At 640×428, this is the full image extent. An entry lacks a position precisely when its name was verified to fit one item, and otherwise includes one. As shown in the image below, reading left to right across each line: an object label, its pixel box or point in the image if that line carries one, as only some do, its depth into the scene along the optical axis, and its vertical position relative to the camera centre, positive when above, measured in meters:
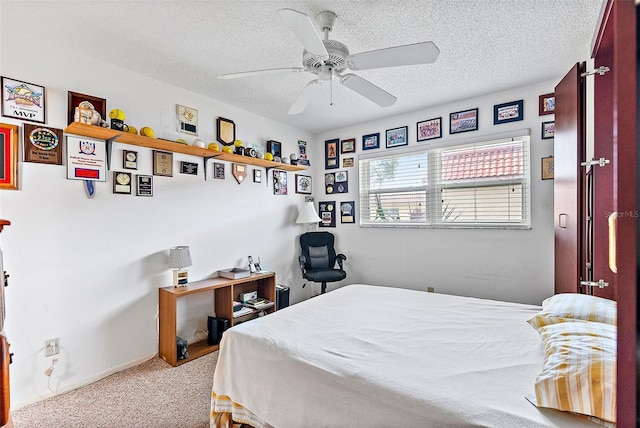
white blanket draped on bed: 1.06 -0.67
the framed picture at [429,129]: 3.56 +1.00
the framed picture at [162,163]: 2.77 +0.47
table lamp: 2.72 -0.44
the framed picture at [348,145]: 4.26 +0.96
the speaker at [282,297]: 3.63 -1.01
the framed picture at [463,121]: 3.33 +1.02
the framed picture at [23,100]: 2.00 +0.78
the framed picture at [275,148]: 3.88 +0.84
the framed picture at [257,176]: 3.71 +0.46
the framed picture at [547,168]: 2.95 +0.43
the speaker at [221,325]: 2.98 -1.10
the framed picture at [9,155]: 1.98 +0.39
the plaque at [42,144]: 2.08 +0.49
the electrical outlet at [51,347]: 2.15 -0.95
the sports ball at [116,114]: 2.33 +0.77
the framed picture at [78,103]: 2.25 +0.85
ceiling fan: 1.47 +0.89
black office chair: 3.90 -0.60
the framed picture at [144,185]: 2.66 +0.25
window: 3.17 +0.31
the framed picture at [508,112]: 3.08 +1.03
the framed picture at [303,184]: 4.36 +0.43
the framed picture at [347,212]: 4.30 +0.01
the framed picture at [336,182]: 4.38 +0.45
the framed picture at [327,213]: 4.50 +0.00
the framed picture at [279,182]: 4.00 +0.41
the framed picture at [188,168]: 2.98 +0.46
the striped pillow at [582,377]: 0.94 -0.55
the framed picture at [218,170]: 3.26 +0.47
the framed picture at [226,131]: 3.30 +0.92
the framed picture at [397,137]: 3.81 +0.97
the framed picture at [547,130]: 2.93 +0.80
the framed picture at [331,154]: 4.43 +0.87
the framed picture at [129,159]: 2.57 +0.47
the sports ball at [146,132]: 2.51 +0.68
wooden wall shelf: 2.21 +0.60
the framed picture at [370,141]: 4.04 +0.96
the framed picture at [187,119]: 2.96 +0.94
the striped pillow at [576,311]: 1.43 -0.49
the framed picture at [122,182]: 2.51 +0.26
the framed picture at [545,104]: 2.91 +1.04
